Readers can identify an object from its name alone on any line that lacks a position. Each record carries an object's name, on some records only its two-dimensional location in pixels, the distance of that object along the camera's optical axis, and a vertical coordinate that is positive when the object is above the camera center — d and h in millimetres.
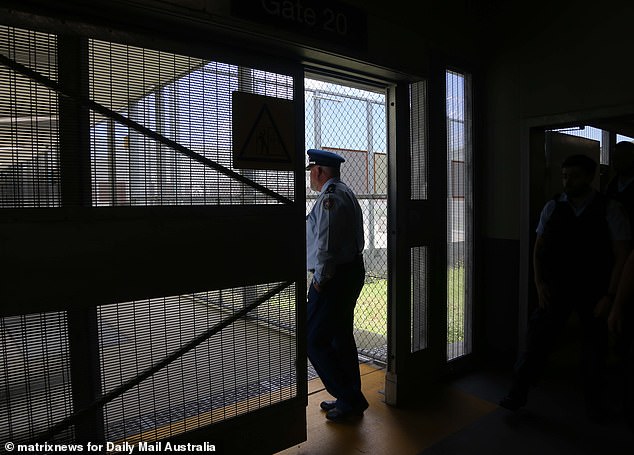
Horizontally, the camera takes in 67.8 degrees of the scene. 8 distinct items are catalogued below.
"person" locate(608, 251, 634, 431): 2025 -563
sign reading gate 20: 2334 +1060
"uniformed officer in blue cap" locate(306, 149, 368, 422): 3092 -503
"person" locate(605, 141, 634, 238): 3332 +276
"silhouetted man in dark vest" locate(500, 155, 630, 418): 3117 -445
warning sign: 2463 +453
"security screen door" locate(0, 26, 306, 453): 1896 -168
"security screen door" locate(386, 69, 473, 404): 3357 -120
